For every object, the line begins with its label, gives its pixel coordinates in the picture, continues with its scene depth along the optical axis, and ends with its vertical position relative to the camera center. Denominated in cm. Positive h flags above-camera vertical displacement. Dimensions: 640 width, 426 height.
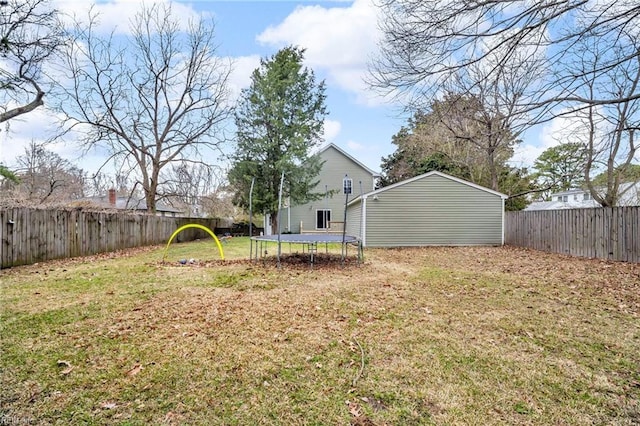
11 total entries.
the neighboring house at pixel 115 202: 2467 +144
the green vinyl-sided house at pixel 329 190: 2273 +218
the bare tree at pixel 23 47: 968 +553
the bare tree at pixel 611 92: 451 +253
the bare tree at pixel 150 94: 1602 +692
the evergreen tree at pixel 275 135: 1970 +538
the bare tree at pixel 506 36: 408 +255
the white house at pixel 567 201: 2925 +220
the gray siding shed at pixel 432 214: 1462 +39
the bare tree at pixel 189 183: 1891 +232
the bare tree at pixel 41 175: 1373 +239
